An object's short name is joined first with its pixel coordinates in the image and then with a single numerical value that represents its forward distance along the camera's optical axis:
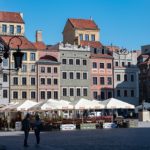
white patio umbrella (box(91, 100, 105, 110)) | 41.53
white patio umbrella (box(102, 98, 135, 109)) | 41.84
